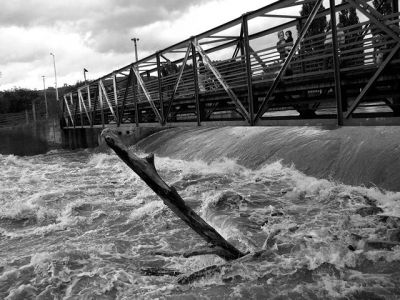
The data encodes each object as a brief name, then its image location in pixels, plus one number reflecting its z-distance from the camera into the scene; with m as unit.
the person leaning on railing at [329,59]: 7.35
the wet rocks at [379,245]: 6.13
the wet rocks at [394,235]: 6.35
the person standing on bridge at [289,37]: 11.38
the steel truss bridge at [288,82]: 6.74
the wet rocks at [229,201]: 9.22
